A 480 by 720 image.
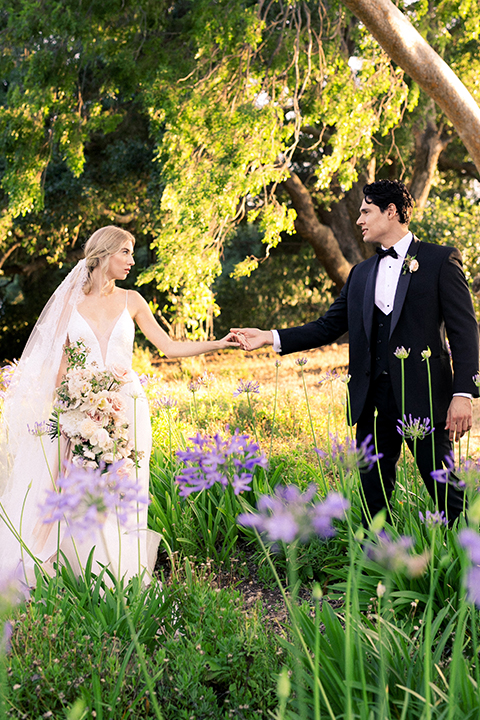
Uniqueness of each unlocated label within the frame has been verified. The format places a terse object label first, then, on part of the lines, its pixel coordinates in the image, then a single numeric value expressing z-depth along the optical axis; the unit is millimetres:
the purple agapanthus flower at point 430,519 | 1899
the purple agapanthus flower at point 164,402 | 3670
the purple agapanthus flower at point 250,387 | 3173
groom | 3174
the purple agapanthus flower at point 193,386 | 3485
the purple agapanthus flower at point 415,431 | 2369
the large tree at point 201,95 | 7625
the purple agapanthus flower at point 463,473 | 1662
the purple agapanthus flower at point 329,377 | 3554
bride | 3592
